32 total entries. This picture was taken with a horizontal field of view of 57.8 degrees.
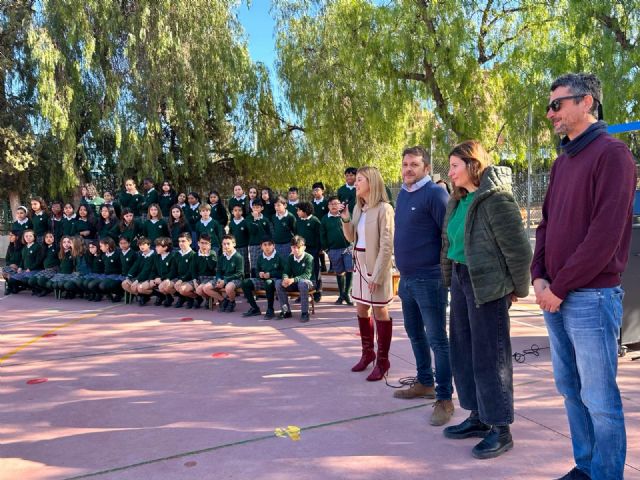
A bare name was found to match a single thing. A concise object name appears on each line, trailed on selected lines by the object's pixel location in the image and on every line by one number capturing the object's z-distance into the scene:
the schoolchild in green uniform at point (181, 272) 9.23
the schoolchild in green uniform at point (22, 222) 12.61
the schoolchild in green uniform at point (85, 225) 11.89
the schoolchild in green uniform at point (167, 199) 12.37
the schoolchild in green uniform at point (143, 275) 9.53
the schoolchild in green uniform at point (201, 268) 9.05
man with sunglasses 2.52
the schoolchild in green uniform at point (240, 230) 10.24
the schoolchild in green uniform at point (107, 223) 11.44
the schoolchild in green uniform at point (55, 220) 12.36
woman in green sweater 3.24
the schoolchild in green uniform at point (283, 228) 9.81
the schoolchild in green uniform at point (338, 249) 8.91
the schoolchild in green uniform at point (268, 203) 11.05
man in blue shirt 4.03
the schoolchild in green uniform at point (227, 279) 8.62
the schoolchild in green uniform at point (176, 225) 10.77
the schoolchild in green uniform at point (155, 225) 10.88
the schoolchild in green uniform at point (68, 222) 12.05
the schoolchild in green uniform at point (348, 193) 9.74
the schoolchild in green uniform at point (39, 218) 12.52
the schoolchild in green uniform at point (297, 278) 7.84
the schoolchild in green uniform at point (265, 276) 8.20
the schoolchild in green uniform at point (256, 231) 10.14
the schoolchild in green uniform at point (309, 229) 9.52
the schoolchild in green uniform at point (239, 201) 11.27
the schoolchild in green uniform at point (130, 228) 11.02
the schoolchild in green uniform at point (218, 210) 11.49
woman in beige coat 4.64
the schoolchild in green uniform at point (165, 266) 9.45
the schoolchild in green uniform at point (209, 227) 10.42
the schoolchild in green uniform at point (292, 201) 10.66
